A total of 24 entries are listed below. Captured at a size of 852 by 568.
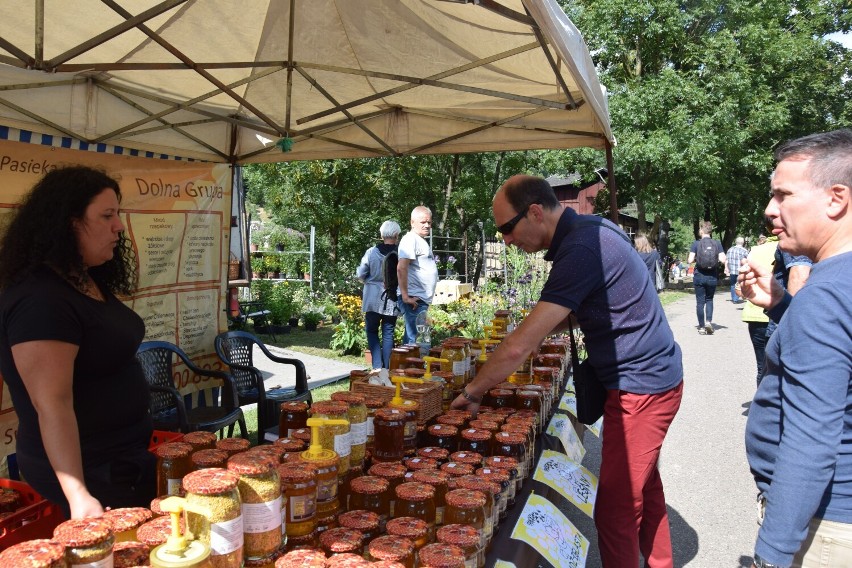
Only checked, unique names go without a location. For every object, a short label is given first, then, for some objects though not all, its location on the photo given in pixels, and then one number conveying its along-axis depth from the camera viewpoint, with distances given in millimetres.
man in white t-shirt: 6499
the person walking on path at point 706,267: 11391
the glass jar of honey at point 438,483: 1814
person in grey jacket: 7008
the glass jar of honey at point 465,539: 1509
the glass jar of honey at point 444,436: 2342
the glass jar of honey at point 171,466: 1643
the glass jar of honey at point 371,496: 1752
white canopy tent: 3100
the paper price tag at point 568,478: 2359
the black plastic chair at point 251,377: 4613
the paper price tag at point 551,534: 1881
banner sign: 4375
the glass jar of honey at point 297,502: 1555
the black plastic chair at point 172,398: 3975
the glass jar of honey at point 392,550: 1399
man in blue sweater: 1430
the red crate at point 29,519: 1746
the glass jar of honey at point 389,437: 2162
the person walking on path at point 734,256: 11078
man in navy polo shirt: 2391
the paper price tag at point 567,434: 3033
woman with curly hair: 1812
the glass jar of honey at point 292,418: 2279
